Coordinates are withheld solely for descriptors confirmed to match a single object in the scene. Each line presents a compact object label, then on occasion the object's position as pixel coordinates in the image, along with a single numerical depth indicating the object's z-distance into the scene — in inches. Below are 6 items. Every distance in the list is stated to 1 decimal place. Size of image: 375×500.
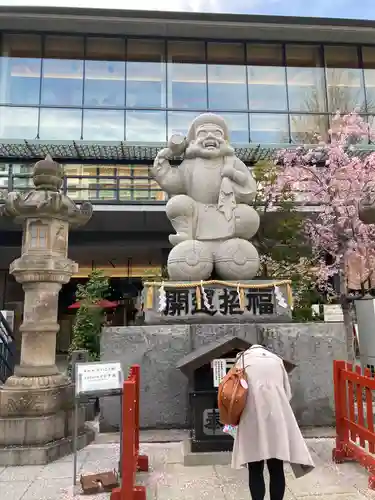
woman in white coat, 127.6
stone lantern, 204.5
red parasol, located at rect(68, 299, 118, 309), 417.9
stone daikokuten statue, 286.7
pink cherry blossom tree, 514.5
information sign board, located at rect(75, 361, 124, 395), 173.2
